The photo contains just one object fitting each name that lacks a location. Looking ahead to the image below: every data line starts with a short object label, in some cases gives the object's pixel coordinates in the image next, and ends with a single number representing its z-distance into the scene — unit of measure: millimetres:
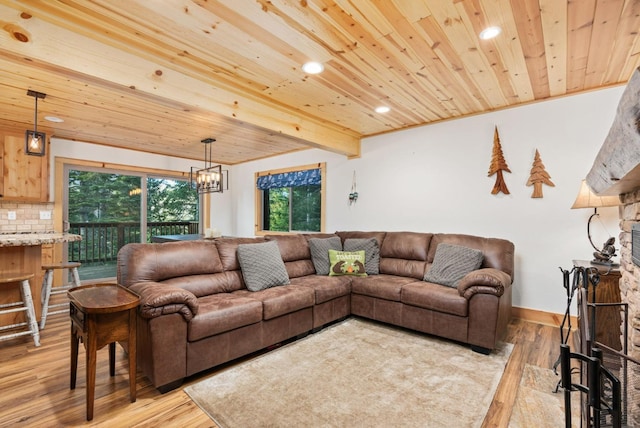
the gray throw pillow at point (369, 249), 3959
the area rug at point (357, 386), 1913
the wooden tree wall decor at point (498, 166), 3678
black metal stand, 835
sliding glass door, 5180
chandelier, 4531
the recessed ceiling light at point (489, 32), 2180
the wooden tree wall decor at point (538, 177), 3430
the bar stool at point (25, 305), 2788
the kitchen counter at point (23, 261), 2971
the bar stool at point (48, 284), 3260
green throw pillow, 3820
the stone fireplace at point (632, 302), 1688
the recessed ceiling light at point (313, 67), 2642
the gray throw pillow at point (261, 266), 3111
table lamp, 2682
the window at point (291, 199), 5707
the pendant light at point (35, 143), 2967
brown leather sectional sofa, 2205
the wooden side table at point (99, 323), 1860
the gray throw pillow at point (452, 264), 3230
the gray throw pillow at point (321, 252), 3915
